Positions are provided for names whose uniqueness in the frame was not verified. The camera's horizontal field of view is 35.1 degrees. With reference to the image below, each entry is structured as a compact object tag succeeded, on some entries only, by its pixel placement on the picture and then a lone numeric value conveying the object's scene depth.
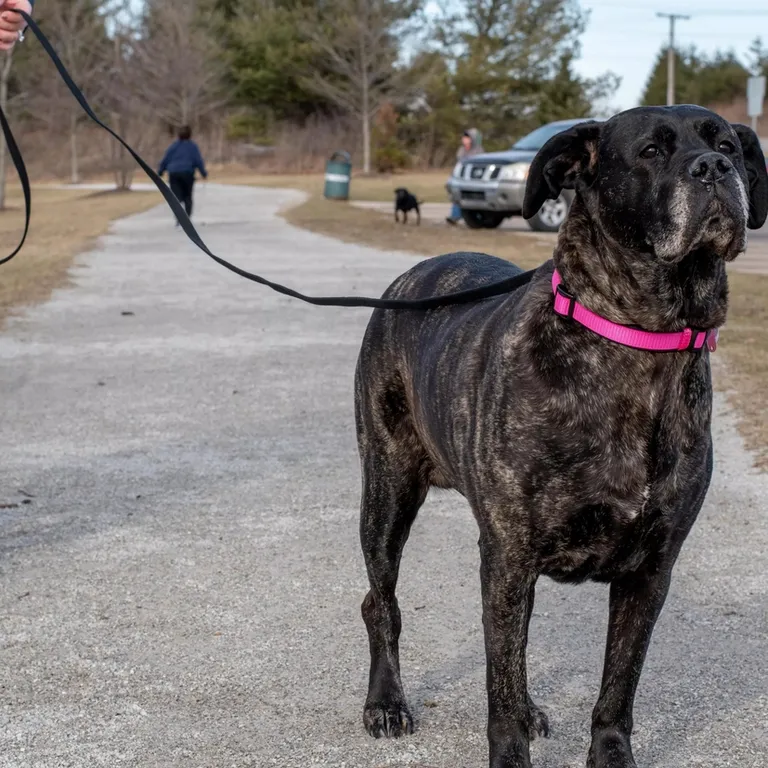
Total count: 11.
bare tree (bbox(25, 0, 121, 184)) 54.22
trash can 34.62
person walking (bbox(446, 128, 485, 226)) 25.00
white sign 34.84
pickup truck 21.80
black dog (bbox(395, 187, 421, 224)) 24.36
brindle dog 3.01
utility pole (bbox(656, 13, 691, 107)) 59.09
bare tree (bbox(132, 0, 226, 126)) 66.19
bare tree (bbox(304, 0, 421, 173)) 63.59
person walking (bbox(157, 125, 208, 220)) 22.95
